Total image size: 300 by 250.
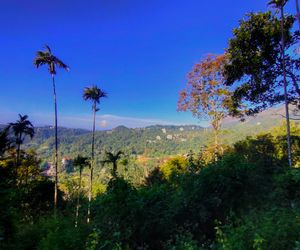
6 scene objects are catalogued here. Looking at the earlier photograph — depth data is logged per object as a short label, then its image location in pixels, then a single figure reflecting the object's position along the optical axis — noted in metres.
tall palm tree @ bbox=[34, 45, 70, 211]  20.80
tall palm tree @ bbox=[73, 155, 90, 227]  28.49
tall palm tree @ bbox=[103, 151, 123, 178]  23.17
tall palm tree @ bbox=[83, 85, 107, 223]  30.69
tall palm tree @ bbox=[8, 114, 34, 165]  23.25
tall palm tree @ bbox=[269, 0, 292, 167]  12.51
